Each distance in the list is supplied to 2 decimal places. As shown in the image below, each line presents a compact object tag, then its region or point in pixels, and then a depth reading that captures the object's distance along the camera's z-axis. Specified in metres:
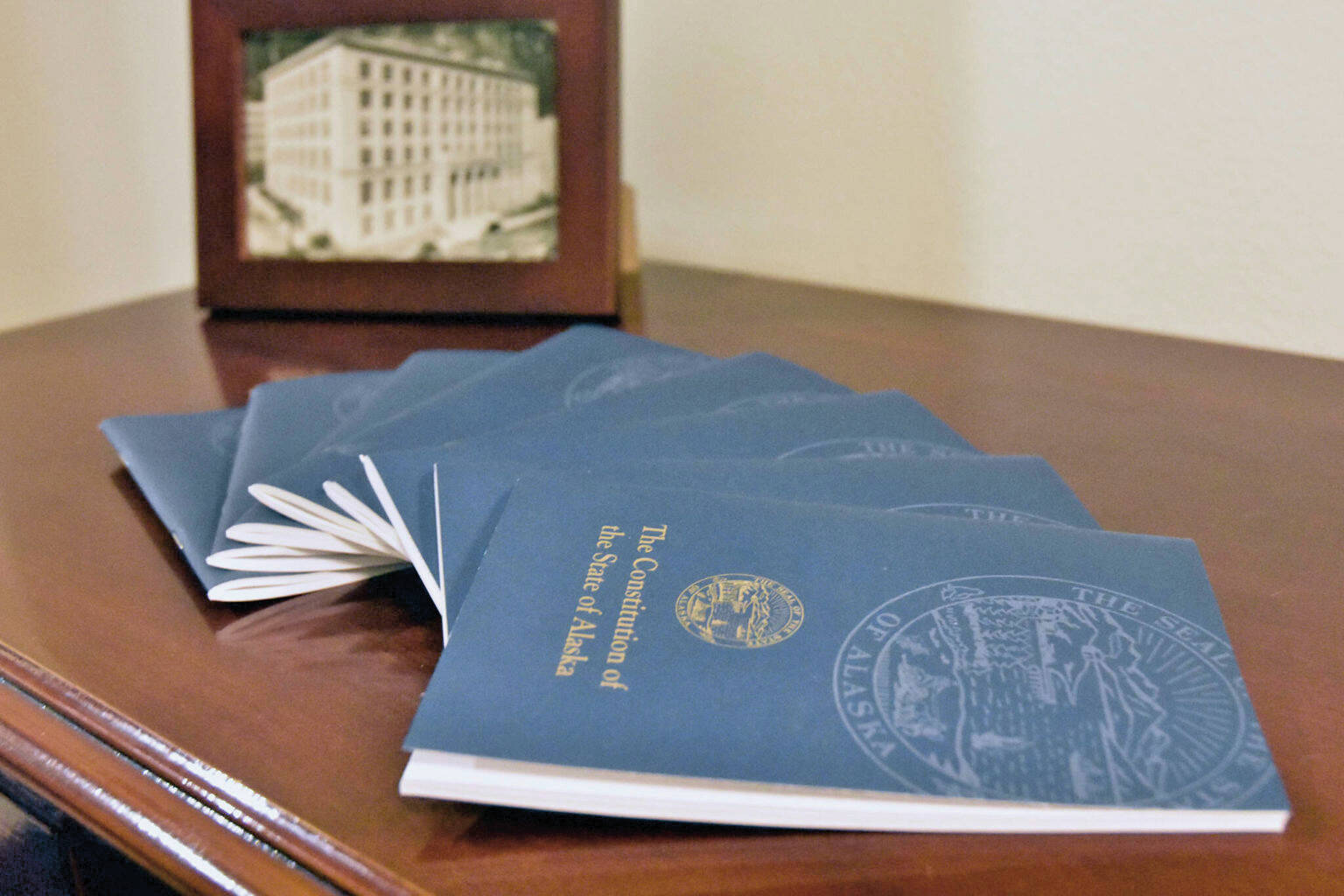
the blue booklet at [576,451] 0.47
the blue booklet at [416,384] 0.63
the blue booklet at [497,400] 0.54
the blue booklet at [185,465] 0.55
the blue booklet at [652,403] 0.54
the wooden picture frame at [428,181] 0.95
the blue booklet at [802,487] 0.48
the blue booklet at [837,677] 0.35
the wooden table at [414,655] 0.34
